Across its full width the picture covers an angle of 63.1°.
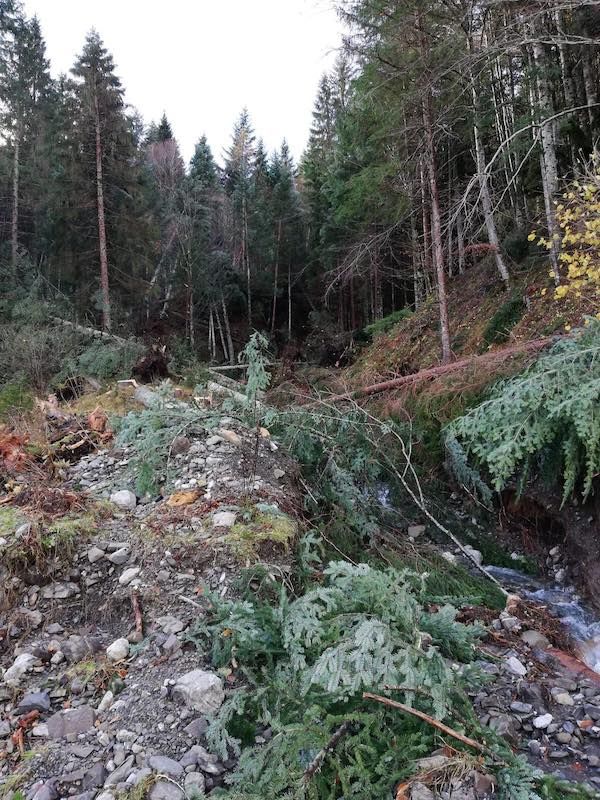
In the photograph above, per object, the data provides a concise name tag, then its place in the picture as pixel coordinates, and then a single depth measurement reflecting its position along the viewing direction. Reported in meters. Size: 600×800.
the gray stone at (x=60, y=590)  3.24
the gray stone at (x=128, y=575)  3.30
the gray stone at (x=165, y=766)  2.08
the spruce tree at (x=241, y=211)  26.20
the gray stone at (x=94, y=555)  3.50
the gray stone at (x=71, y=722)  2.34
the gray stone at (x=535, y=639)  3.81
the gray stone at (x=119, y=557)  3.47
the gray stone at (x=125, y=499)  4.26
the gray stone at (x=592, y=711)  2.97
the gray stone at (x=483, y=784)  1.86
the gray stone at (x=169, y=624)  2.89
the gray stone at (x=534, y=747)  2.57
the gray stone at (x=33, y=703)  2.48
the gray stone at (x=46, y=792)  2.02
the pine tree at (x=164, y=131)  35.16
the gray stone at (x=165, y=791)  1.98
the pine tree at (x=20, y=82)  19.08
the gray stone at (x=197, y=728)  2.29
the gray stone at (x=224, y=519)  3.69
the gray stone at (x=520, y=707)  2.88
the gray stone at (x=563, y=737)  2.70
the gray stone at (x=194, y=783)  1.98
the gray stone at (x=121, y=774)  2.07
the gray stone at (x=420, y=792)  1.80
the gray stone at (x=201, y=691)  2.42
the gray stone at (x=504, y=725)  2.53
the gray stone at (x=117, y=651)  2.79
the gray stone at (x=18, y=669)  2.64
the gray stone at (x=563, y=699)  3.09
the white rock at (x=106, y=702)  2.47
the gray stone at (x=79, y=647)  2.81
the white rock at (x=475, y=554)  5.28
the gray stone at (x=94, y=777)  2.07
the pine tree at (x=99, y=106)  13.91
